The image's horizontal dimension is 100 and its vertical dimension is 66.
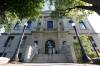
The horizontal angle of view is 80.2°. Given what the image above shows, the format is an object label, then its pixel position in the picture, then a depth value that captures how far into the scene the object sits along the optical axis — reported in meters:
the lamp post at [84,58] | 6.02
